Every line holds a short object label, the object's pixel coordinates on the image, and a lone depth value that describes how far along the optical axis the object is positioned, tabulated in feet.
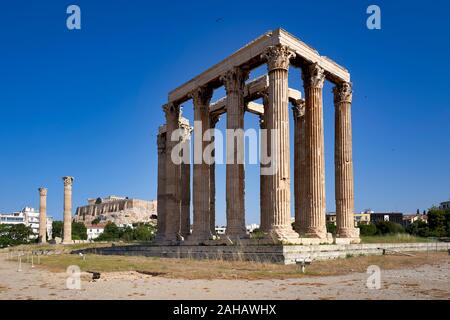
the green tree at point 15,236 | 387.34
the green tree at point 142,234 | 414.53
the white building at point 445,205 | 548.15
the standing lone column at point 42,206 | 305.12
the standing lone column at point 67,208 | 278.67
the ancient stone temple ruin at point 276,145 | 94.27
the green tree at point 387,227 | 272.45
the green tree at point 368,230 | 265.54
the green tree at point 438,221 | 238.48
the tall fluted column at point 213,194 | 147.33
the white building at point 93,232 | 634.80
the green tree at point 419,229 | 239.83
